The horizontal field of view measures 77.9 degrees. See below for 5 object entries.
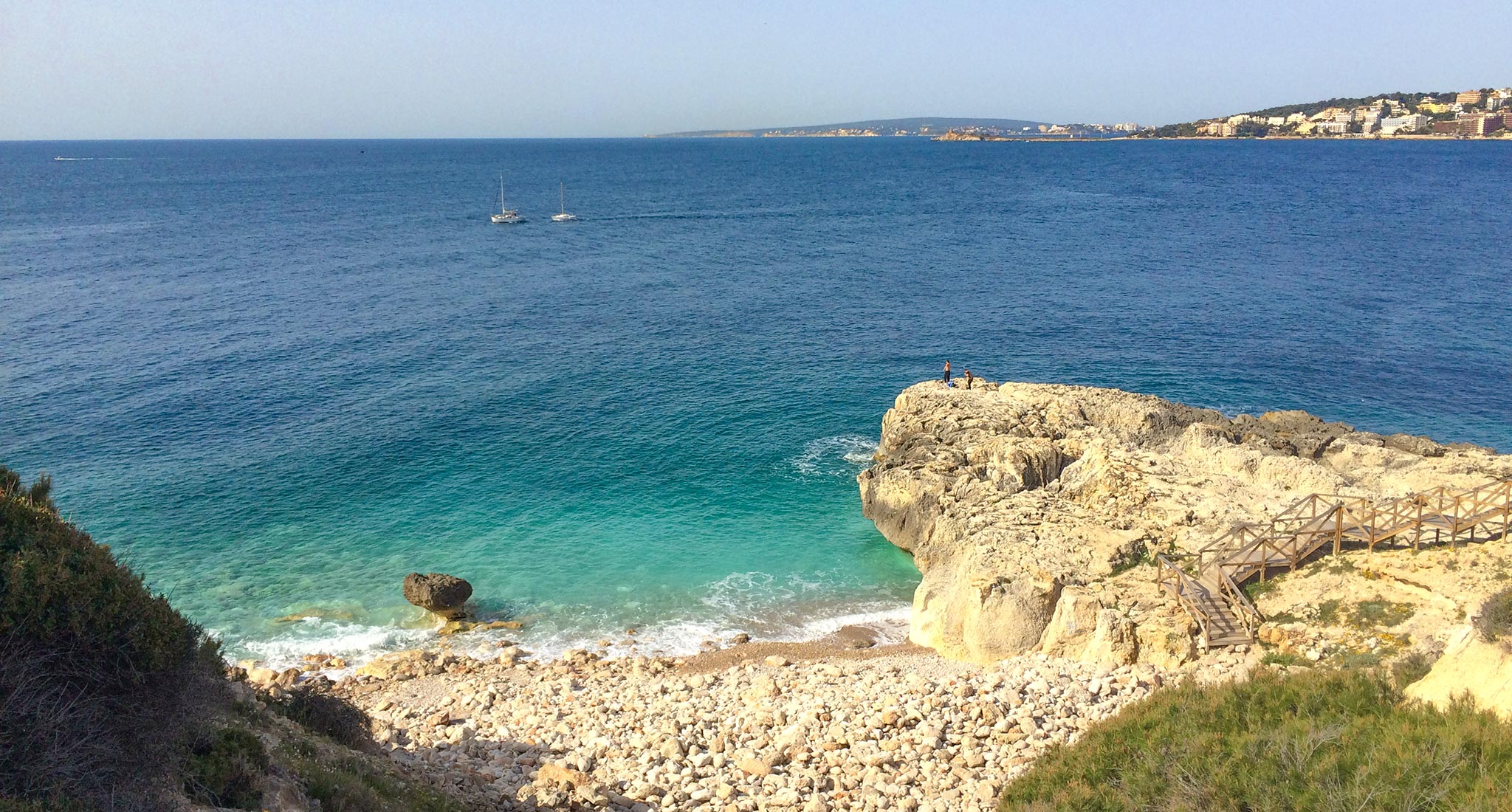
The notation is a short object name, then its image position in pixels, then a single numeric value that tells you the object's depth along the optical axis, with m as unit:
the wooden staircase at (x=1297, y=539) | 23.05
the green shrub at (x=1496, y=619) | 14.62
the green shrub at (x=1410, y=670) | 15.34
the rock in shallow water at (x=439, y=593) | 29.00
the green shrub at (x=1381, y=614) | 21.44
